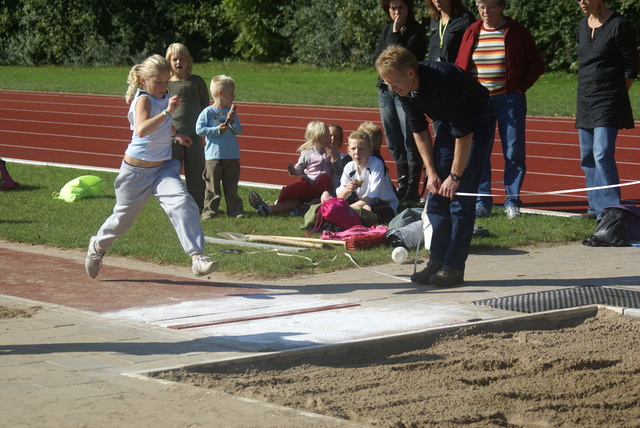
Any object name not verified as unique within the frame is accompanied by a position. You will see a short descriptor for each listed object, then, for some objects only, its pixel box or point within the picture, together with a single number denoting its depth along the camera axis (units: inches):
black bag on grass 673.0
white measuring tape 557.4
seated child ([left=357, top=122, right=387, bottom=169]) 784.5
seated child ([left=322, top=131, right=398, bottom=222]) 746.4
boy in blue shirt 775.7
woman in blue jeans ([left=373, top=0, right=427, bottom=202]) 828.5
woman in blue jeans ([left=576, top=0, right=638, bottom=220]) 727.6
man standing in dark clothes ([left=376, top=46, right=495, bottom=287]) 532.2
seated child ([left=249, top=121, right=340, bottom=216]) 800.4
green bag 888.4
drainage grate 504.3
